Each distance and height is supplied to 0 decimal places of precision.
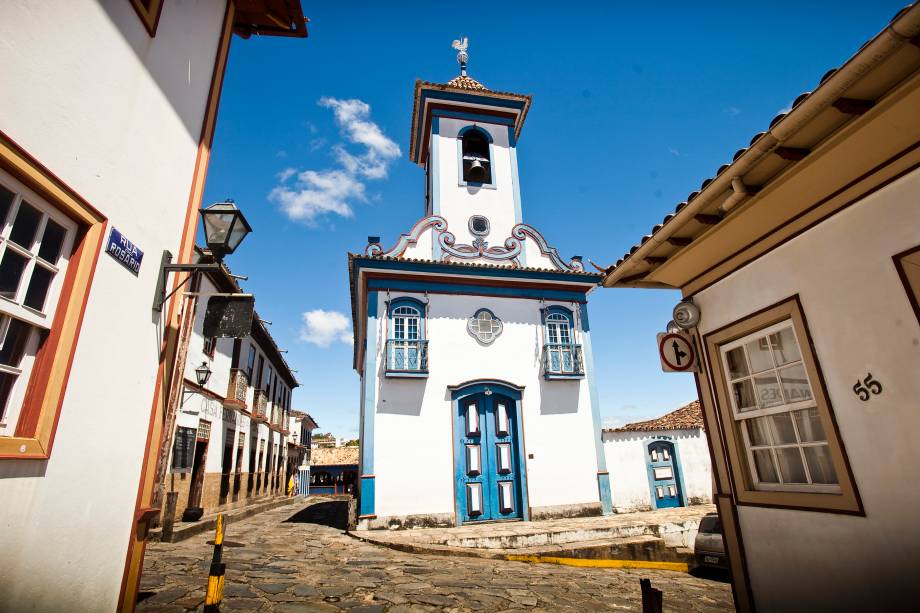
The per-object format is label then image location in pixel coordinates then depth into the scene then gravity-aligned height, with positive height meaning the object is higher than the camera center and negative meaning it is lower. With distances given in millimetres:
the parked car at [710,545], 6711 -1294
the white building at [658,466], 12578 -274
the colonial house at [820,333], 3184 +958
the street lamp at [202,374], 12149 +2432
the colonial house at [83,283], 2742 +1295
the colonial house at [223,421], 12188 +1544
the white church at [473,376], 11195 +2144
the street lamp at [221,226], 4379 +2227
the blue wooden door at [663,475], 12812 -530
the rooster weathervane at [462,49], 17406 +14920
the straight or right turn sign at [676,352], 5250 +1138
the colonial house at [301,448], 33250 +1445
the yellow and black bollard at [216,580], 3414 -798
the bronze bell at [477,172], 14734 +8949
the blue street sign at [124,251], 3613 +1731
